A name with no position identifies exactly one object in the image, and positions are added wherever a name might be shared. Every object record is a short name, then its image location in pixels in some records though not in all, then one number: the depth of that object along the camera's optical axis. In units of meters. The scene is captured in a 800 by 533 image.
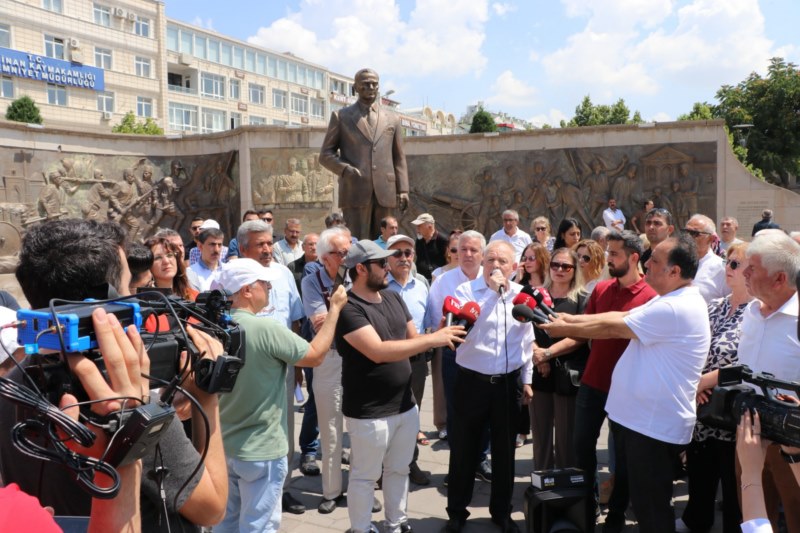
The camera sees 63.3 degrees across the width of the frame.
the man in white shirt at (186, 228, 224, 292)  6.14
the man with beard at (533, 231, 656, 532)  4.50
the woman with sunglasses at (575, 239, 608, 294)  5.84
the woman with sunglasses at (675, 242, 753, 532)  4.31
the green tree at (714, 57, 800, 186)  35.78
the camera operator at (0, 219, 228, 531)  1.75
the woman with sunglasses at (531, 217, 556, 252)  9.59
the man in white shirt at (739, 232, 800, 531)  3.38
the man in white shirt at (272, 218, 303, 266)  9.07
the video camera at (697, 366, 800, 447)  2.16
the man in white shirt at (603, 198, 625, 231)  14.06
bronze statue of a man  7.91
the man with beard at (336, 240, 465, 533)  4.11
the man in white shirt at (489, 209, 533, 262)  10.08
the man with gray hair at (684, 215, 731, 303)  6.01
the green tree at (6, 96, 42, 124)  32.88
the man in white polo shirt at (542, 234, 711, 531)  3.70
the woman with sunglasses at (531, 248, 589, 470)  5.09
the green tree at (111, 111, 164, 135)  40.31
